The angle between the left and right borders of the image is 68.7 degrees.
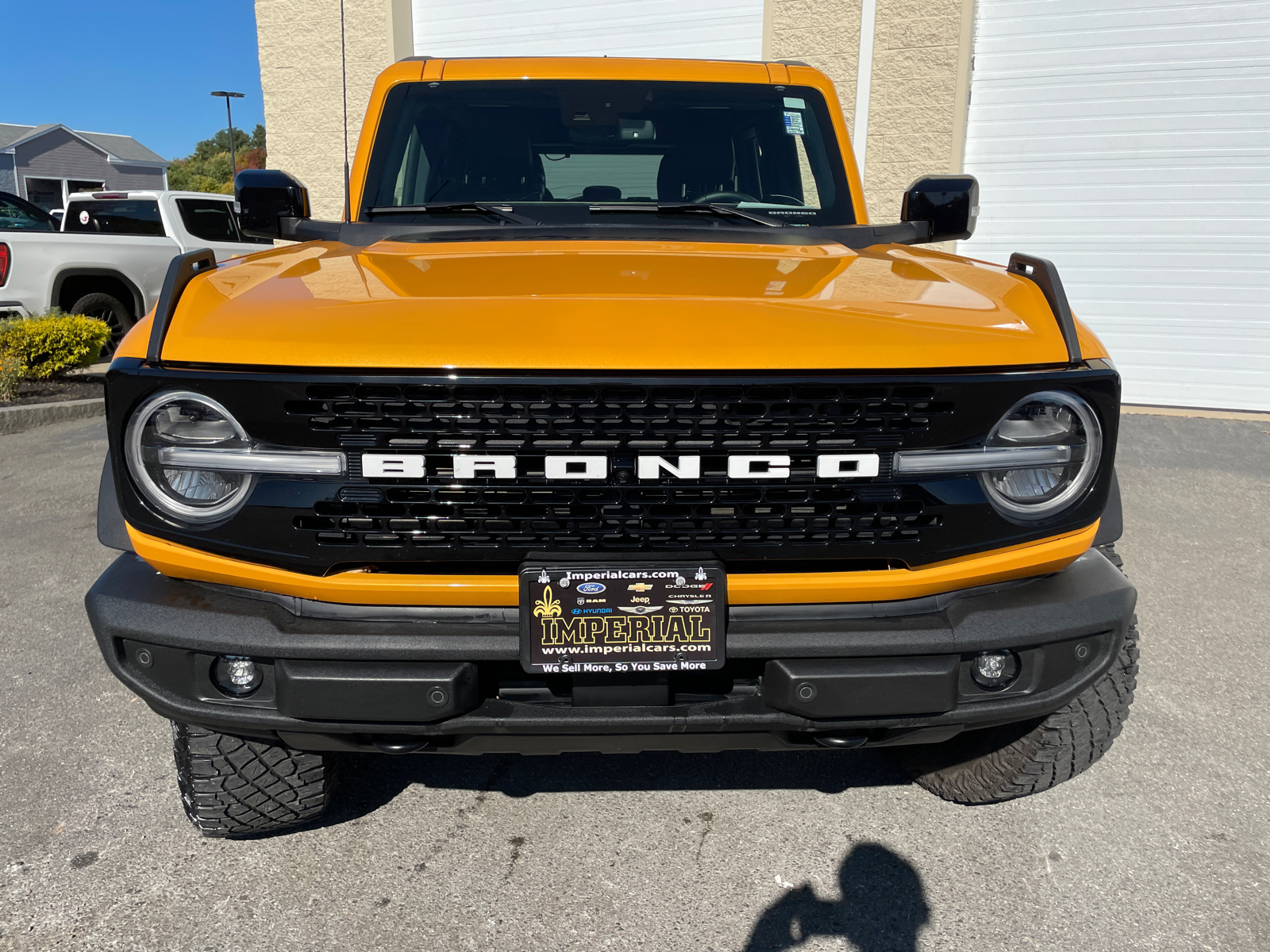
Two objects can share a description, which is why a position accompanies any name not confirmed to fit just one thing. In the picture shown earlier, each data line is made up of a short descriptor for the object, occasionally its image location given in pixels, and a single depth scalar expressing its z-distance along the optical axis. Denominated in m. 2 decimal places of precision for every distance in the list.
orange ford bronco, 1.78
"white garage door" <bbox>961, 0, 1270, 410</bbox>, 7.94
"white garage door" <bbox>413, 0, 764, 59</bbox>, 9.06
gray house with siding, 50.66
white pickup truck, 8.83
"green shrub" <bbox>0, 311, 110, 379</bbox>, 8.02
